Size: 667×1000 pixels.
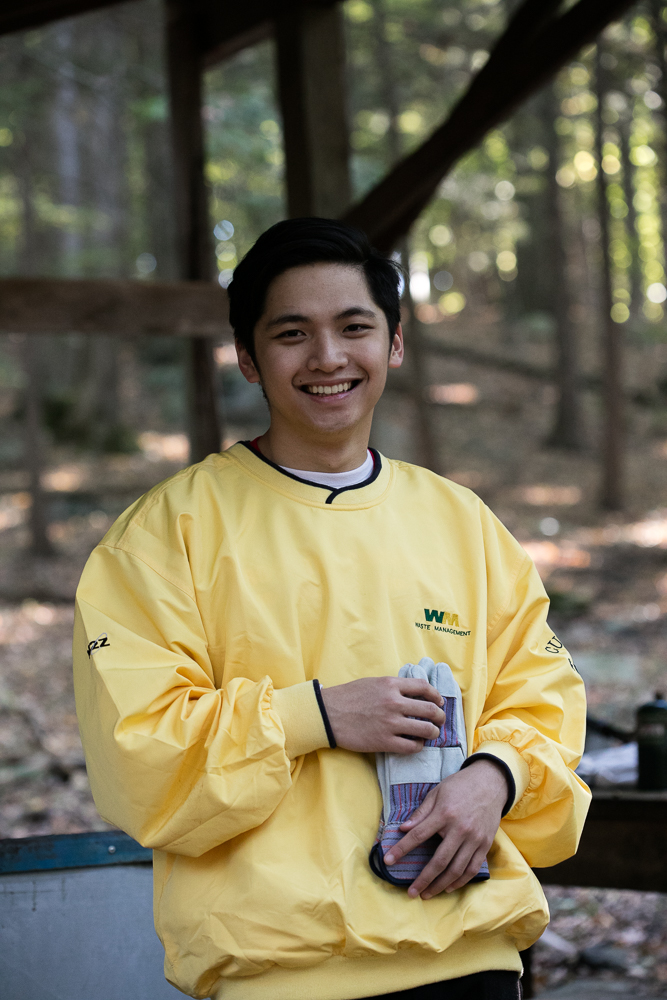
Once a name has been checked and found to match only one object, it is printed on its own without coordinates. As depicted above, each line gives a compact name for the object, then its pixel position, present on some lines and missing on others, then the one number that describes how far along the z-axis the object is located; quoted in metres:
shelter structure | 3.72
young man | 1.58
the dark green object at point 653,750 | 3.40
